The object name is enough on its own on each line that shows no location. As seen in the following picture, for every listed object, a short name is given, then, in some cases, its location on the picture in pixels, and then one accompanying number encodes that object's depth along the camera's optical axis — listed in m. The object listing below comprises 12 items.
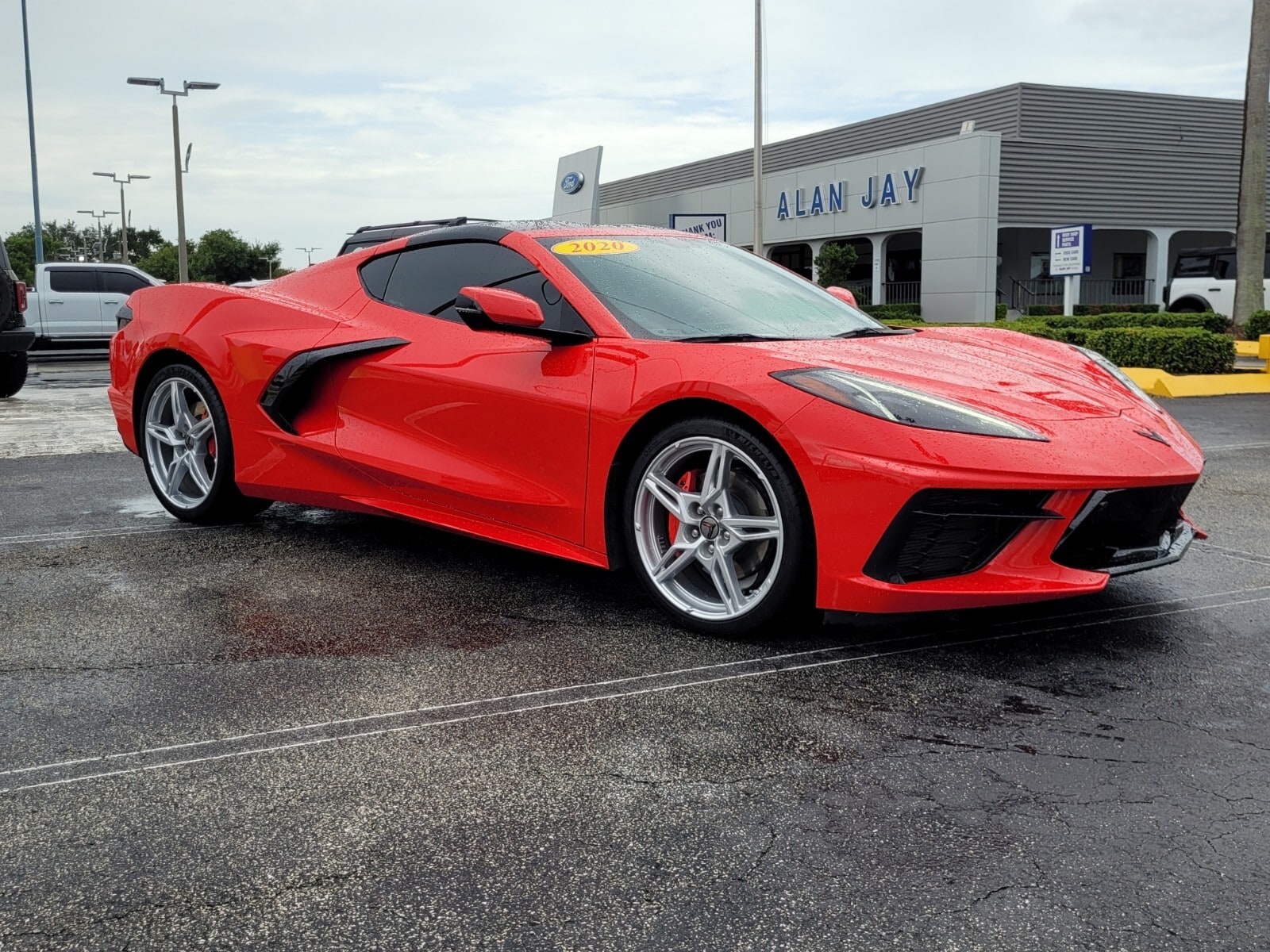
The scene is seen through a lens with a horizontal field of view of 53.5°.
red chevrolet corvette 3.45
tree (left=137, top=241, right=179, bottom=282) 85.12
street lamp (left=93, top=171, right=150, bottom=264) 62.89
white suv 24.34
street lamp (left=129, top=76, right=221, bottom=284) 33.10
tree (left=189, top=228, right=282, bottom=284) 87.12
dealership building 30.89
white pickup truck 21.62
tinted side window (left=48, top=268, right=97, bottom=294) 21.72
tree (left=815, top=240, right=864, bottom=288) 33.62
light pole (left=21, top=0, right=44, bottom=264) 40.41
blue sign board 19.75
